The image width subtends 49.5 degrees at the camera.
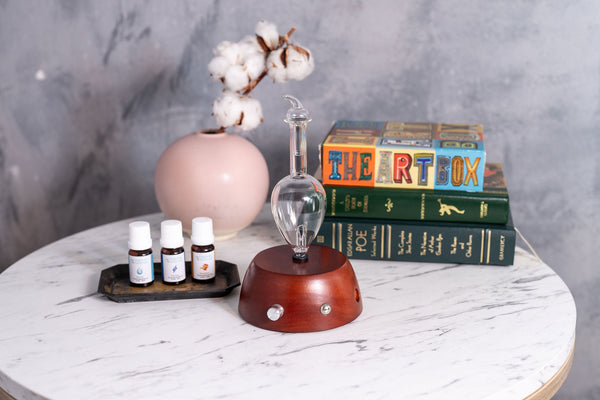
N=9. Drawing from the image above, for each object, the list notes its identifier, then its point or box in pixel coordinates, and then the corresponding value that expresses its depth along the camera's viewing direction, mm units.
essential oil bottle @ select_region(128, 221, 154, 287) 952
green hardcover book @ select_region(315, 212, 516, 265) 1057
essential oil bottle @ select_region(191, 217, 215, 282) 955
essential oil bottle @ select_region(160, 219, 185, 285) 954
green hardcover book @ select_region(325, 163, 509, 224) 1058
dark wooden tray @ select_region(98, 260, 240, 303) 946
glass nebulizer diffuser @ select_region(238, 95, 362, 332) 852
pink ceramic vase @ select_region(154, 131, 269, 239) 1134
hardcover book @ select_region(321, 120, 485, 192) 1073
